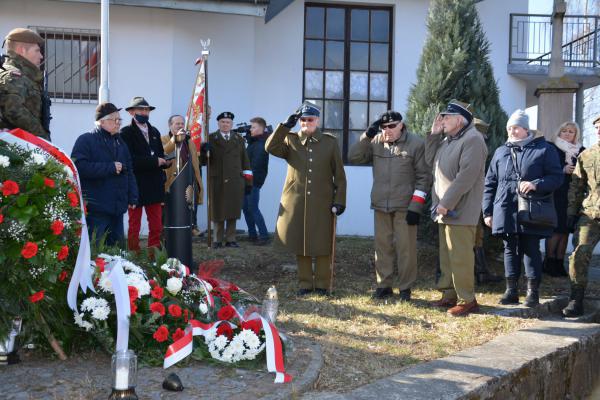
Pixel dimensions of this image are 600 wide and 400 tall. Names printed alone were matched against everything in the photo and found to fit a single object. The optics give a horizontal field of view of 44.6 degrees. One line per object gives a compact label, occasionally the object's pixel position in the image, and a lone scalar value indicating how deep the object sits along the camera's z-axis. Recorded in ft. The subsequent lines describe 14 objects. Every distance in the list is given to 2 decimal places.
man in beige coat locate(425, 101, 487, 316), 20.59
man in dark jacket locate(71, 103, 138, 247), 21.27
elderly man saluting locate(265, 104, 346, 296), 23.09
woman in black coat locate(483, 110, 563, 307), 21.84
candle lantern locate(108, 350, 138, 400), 11.60
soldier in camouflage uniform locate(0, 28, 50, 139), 17.78
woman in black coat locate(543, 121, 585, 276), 27.35
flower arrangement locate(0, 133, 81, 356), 13.34
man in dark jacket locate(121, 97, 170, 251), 25.20
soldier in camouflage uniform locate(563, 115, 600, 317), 21.81
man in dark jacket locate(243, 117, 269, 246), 33.76
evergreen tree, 26.78
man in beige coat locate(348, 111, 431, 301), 22.41
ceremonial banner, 29.48
